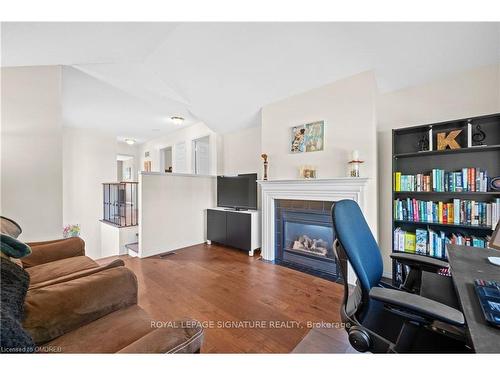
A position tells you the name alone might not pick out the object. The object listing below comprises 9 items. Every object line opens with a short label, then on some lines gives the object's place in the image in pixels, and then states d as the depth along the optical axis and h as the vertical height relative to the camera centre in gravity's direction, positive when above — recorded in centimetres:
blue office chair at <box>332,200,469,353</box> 76 -54
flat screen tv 356 -9
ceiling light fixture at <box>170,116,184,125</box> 446 +151
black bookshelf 193 +28
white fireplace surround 231 -8
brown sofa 78 -60
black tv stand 339 -73
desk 59 -44
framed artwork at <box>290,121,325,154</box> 265 +66
